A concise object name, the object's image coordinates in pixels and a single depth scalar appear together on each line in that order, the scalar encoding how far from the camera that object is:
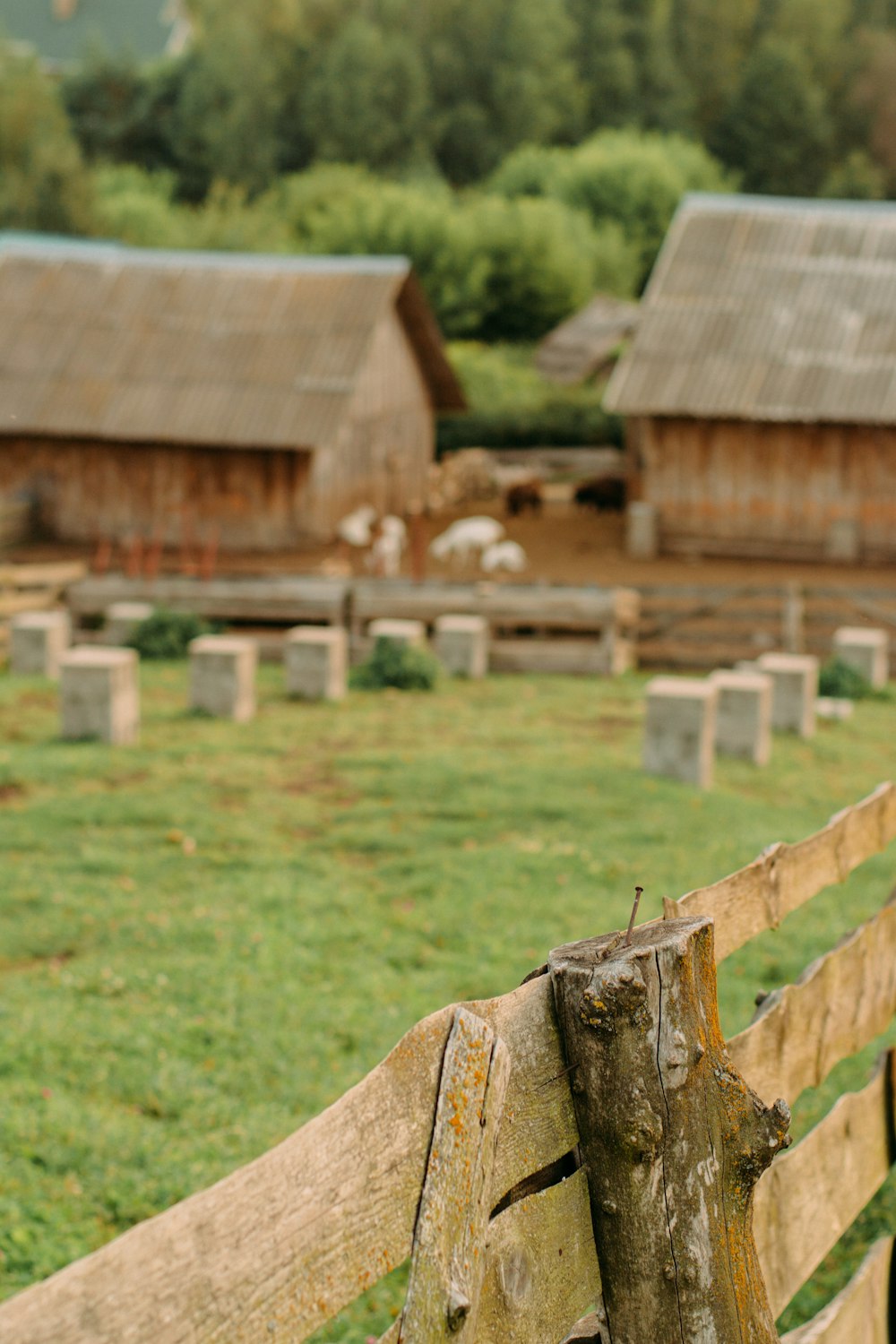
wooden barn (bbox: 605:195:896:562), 23.81
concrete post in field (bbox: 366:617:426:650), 16.61
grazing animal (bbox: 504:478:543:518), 30.20
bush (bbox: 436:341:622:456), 38.06
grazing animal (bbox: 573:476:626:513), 29.69
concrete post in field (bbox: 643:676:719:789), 12.08
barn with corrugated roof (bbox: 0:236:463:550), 23.98
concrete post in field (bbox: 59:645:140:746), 13.10
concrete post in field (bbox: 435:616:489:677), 17.02
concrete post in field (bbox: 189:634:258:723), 14.41
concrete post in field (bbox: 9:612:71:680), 16.59
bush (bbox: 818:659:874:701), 16.30
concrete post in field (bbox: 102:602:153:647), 17.77
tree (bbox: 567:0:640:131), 78.81
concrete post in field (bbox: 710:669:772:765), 13.14
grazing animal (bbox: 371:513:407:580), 22.55
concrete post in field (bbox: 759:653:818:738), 14.44
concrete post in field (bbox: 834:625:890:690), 16.91
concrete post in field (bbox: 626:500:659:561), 24.97
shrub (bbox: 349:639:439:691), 16.25
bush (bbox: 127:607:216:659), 17.56
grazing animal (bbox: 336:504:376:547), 23.69
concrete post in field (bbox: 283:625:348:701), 15.63
